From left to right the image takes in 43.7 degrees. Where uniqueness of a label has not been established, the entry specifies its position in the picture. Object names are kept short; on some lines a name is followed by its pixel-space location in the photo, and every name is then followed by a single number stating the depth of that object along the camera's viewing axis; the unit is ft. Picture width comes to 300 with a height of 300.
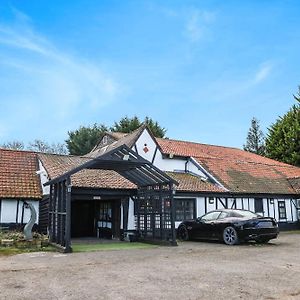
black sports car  44.75
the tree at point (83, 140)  130.41
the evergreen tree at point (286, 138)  108.06
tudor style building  55.67
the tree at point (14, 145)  138.62
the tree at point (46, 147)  146.51
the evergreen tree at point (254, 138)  176.96
